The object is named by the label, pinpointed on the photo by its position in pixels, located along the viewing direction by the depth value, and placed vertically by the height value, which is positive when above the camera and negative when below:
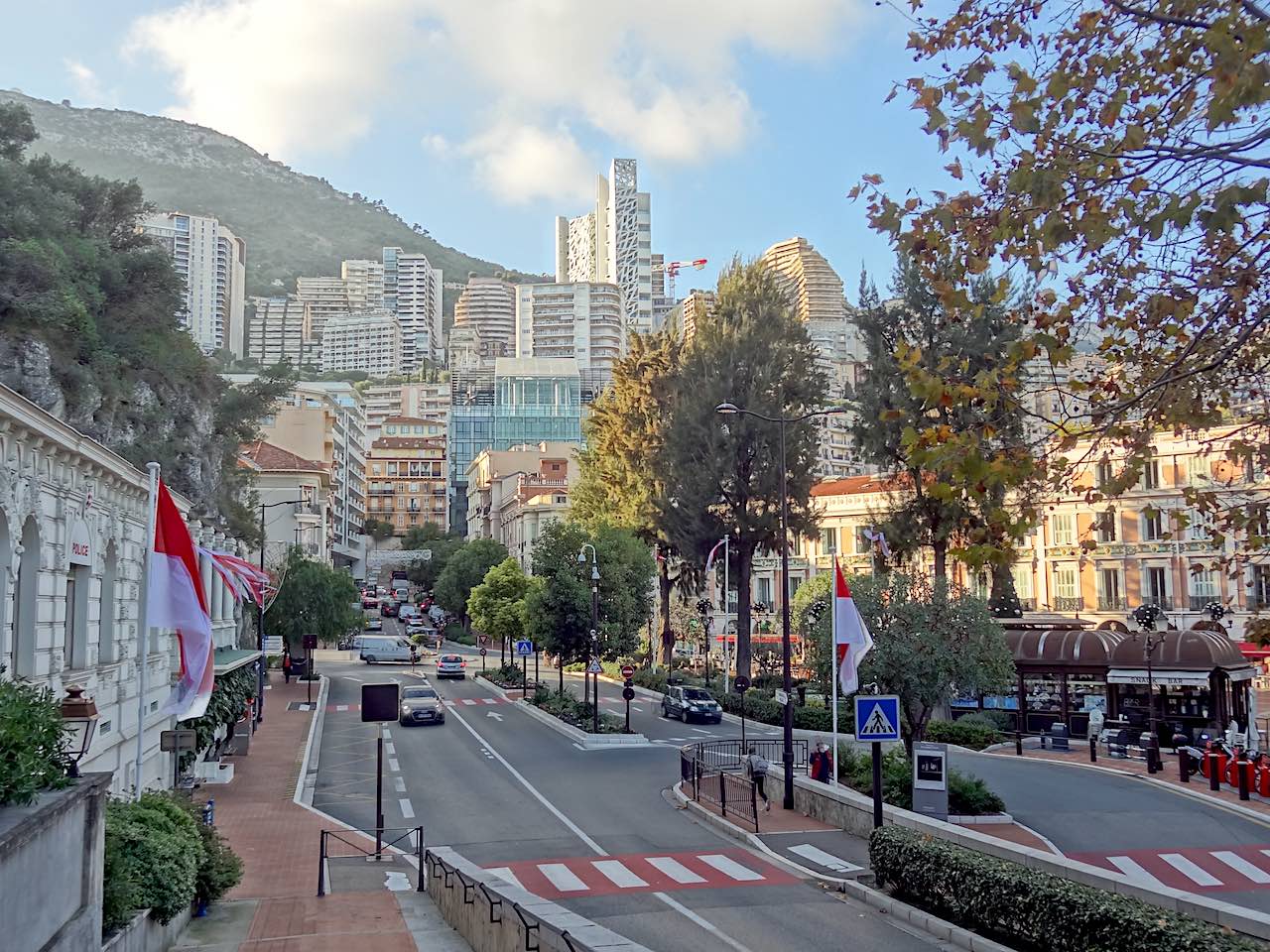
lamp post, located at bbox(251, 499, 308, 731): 43.67 -3.09
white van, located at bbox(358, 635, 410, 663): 74.94 -2.83
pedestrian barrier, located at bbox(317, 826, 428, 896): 19.64 -4.70
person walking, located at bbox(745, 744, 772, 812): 25.03 -3.77
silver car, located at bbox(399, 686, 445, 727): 43.16 -3.82
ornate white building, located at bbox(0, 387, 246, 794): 14.16 +0.43
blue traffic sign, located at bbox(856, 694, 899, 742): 19.17 -1.93
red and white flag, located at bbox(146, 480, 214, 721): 16.06 +0.08
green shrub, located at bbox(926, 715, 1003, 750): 35.19 -4.08
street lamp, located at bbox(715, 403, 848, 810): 25.27 -1.46
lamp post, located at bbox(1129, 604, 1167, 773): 33.94 -1.48
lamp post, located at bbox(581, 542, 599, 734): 42.28 -0.01
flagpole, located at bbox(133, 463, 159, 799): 15.49 -0.22
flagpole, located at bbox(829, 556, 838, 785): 24.86 -1.06
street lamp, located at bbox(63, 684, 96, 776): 13.83 -1.27
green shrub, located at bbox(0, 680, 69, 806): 8.80 -1.08
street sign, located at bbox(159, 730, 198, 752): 19.36 -2.20
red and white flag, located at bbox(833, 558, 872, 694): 24.56 -0.68
